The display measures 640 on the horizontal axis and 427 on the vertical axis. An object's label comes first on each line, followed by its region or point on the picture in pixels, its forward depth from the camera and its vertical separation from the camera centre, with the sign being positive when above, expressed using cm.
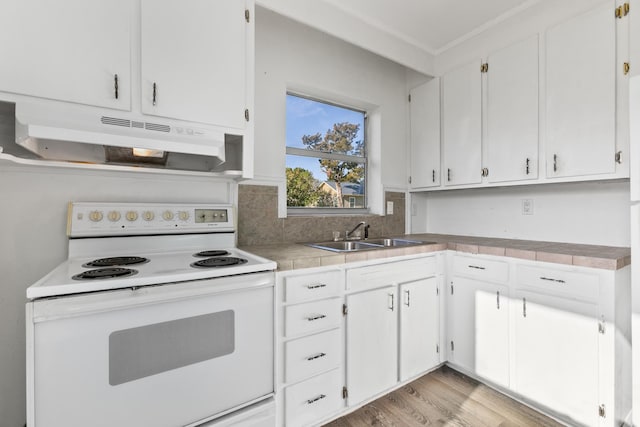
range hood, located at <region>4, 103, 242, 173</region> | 117 +32
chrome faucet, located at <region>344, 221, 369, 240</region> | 241 -17
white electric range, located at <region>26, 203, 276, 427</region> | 95 -44
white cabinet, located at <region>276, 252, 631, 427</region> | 148 -69
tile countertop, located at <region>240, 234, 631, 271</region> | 151 -23
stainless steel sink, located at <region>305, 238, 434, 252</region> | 218 -24
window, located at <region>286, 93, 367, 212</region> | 239 +48
